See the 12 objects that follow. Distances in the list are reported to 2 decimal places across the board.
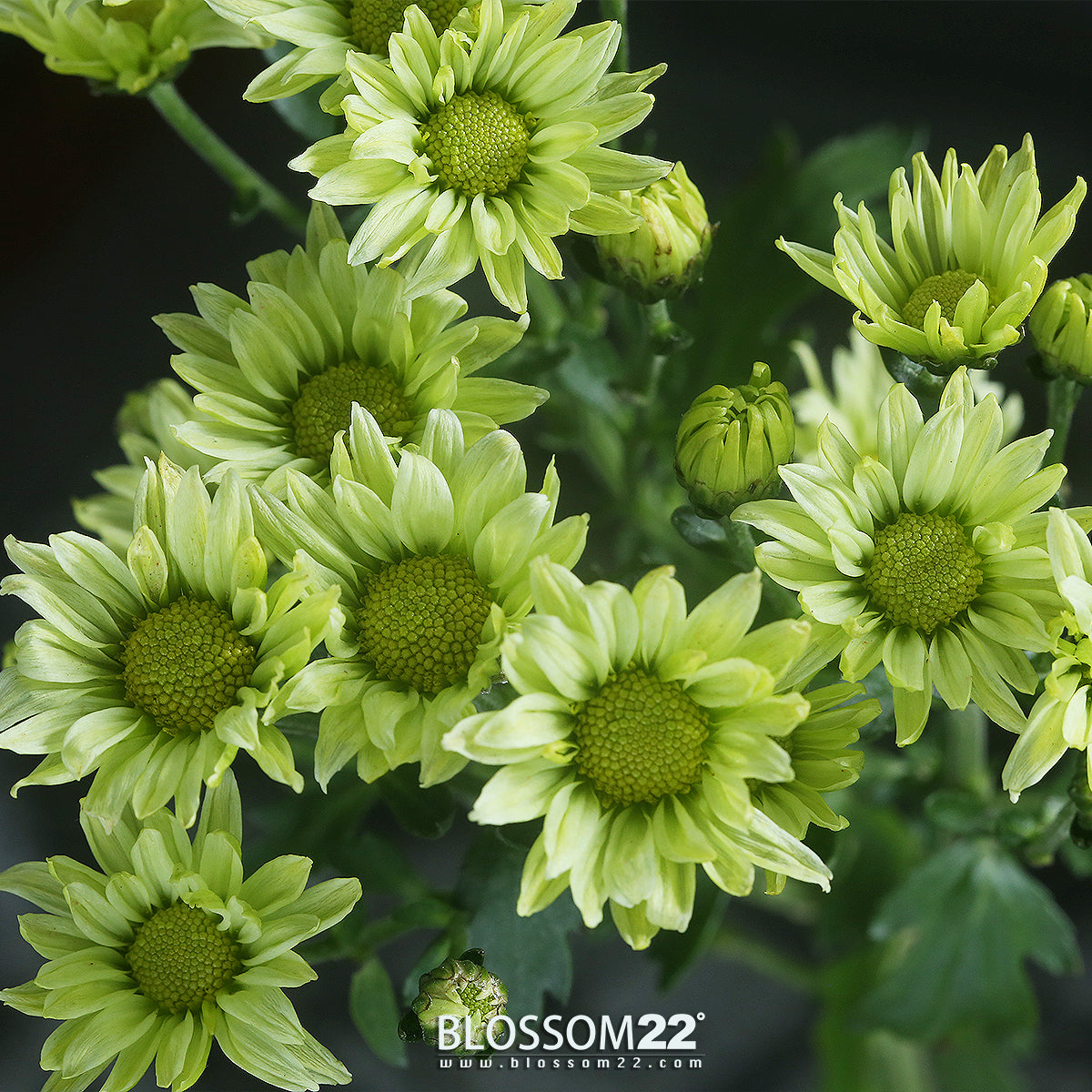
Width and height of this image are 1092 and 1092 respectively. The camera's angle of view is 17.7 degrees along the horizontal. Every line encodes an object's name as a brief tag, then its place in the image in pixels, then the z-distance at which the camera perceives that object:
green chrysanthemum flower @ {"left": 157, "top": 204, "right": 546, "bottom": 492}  0.52
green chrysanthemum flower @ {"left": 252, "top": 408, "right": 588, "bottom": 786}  0.49
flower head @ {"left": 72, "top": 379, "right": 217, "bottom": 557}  0.55
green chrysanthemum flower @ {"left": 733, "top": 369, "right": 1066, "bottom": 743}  0.50
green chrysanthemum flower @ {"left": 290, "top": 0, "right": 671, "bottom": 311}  0.50
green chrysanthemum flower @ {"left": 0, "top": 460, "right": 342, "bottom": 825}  0.49
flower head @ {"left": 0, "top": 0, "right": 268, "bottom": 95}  0.53
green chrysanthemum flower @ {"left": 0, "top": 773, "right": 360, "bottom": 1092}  0.50
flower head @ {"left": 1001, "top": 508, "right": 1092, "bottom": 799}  0.48
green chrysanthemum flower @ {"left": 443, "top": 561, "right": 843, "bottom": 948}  0.48
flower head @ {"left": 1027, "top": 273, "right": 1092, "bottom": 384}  0.51
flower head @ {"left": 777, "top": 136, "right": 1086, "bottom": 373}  0.51
